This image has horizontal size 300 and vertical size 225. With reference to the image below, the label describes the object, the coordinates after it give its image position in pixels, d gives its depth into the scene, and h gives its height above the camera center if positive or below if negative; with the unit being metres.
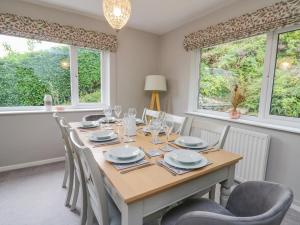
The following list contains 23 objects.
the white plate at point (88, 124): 1.90 -0.37
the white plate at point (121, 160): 1.05 -0.41
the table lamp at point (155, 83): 3.17 +0.19
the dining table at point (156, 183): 0.80 -0.45
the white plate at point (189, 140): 1.36 -0.37
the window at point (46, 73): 2.53 +0.27
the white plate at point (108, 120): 2.20 -0.35
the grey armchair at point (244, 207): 0.62 -0.52
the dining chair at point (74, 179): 1.29 -0.84
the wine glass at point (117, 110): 2.04 -0.21
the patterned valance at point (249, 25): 1.72 +0.84
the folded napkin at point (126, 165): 1.00 -0.43
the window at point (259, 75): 1.91 +0.28
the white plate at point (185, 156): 1.04 -0.39
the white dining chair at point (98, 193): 0.90 -0.57
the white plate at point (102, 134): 1.48 -0.37
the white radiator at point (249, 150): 1.95 -0.65
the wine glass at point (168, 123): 1.43 -0.30
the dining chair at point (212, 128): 1.41 -0.29
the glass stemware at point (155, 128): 1.40 -0.28
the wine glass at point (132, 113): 1.78 -0.21
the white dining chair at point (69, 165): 1.62 -0.75
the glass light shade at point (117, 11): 1.53 +0.72
